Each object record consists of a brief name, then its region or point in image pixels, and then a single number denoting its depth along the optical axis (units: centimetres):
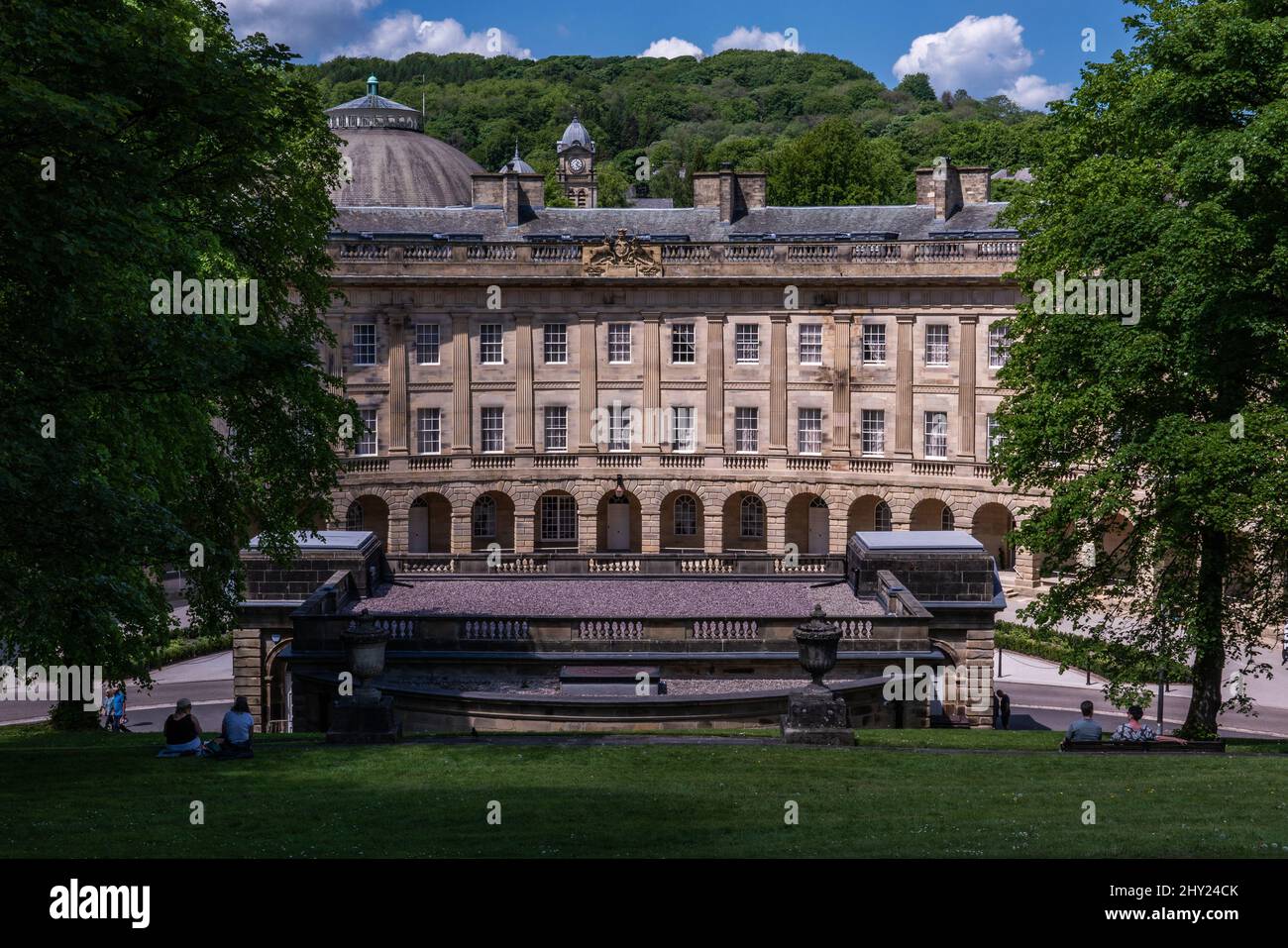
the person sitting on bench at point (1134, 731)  2980
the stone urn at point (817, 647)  3025
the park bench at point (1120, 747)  2945
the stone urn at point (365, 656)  3061
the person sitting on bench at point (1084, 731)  2992
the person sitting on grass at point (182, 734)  2805
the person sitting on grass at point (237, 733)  2756
